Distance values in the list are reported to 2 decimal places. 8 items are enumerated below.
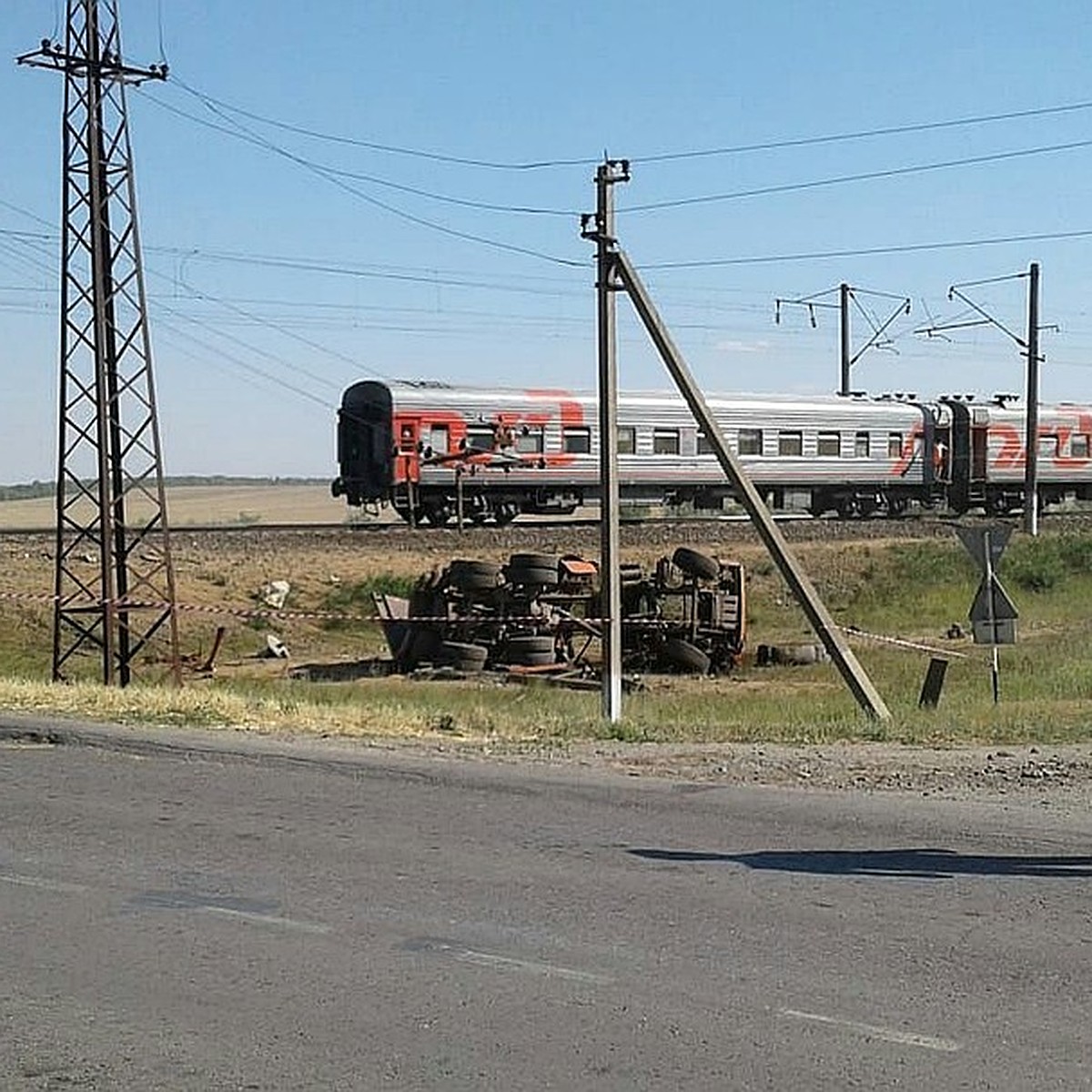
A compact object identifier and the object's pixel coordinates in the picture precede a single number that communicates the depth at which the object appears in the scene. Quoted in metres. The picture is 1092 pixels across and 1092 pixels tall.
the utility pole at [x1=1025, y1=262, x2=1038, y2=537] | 49.84
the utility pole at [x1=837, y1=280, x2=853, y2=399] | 62.31
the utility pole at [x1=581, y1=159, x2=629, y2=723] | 20.36
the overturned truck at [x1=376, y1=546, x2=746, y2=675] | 31.03
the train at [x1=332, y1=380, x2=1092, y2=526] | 43.19
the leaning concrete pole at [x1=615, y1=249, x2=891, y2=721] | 19.81
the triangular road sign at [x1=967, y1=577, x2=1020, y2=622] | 19.61
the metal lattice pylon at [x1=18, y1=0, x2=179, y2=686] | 26.70
